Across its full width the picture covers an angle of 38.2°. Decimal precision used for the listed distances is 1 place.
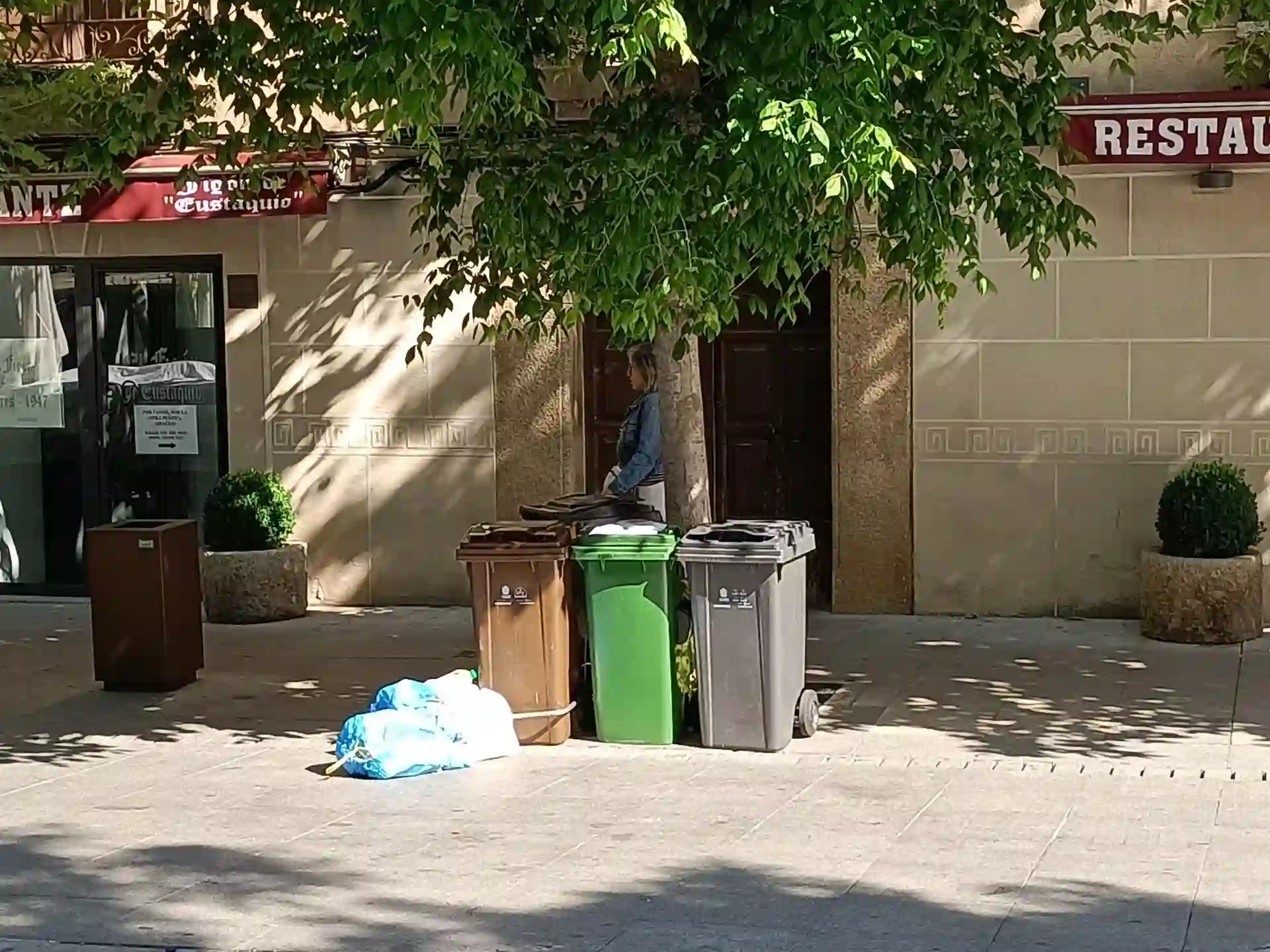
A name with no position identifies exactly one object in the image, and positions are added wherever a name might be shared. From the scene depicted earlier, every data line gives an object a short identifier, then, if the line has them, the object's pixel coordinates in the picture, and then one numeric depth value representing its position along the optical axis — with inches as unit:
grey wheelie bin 325.4
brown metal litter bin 391.2
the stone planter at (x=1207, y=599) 418.0
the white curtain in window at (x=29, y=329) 526.3
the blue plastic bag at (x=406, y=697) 330.0
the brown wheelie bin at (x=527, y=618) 336.2
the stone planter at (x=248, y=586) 479.5
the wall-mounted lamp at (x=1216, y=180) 434.9
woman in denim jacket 414.3
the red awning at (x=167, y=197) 472.7
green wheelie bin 334.3
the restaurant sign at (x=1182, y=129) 415.2
